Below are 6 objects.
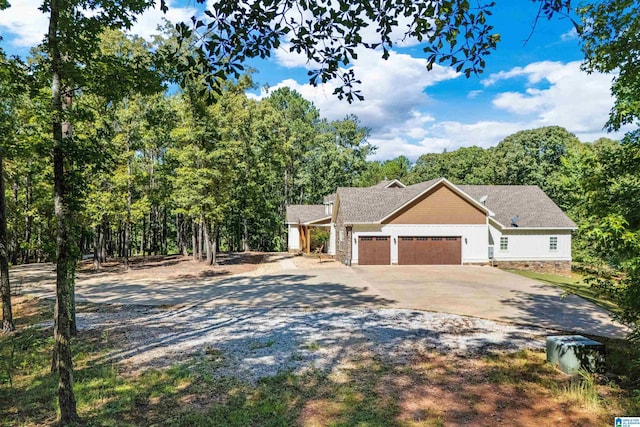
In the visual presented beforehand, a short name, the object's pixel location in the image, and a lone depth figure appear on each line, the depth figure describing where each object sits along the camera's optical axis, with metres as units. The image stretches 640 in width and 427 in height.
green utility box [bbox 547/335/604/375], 7.29
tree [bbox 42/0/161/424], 5.47
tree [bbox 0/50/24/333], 8.20
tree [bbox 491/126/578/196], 39.31
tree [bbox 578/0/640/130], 5.80
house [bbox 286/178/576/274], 25.61
